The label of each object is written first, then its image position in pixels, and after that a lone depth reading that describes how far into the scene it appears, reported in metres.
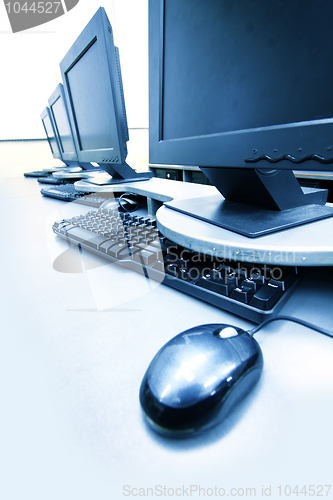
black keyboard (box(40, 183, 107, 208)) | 0.81
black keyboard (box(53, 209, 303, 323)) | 0.26
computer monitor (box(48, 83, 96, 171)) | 1.24
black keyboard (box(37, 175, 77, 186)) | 1.38
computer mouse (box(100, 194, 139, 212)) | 0.67
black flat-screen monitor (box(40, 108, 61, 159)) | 1.76
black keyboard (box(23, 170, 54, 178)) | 1.88
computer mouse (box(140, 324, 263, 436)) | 0.16
